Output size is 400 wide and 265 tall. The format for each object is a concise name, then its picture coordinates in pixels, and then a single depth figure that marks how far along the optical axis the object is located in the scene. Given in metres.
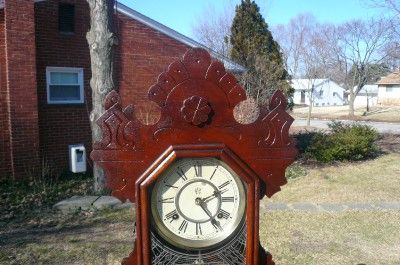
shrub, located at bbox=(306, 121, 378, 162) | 10.66
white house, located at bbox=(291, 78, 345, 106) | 62.44
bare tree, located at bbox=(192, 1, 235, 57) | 29.66
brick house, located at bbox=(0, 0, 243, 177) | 8.72
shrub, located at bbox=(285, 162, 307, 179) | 9.40
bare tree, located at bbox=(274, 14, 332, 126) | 33.75
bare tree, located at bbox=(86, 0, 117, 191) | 6.86
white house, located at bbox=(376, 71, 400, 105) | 50.84
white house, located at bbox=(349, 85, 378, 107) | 60.44
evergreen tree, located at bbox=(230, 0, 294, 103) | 13.55
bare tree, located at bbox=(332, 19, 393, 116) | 35.37
